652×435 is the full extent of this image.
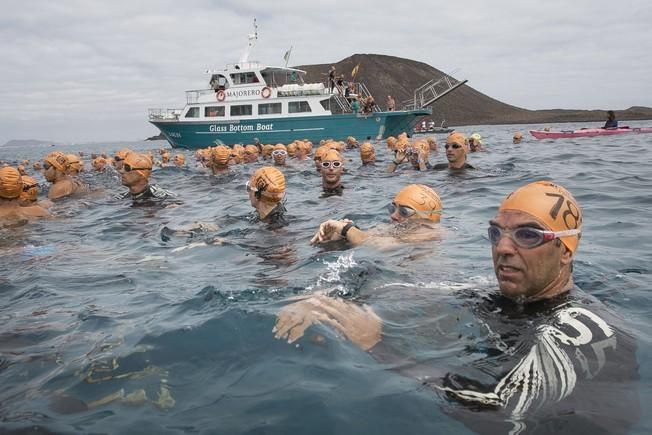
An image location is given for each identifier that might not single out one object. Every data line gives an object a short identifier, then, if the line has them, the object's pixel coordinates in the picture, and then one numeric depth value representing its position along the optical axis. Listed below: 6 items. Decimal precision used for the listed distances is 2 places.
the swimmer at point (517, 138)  25.48
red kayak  23.73
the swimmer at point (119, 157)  10.26
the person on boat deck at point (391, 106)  33.62
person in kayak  23.91
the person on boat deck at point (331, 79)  32.44
